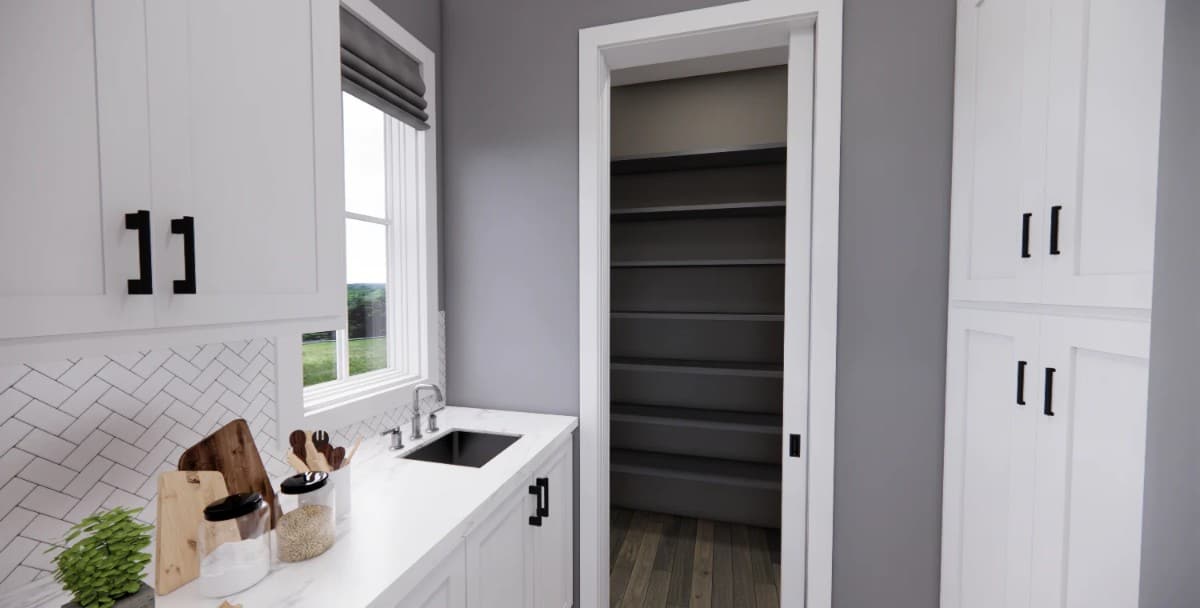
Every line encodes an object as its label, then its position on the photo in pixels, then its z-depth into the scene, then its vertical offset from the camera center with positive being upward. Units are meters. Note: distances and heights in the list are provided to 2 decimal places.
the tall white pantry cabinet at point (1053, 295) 0.77 -0.01
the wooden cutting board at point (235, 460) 0.86 -0.34
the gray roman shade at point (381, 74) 1.45 +0.73
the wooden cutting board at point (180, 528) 0.76 -0.41
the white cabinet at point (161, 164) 0.52 +0.17
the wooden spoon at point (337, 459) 1.02 -0.39
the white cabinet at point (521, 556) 1.06 -0.76
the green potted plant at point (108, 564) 0.61 -0.39
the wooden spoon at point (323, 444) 1.02 -0.36
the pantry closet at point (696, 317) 2.70 -0.18
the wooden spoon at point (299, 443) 1.02 -0.35
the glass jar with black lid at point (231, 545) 0.76 -0.44
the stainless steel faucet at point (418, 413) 1.61 -0.45
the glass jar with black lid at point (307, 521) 0.87 -0.46
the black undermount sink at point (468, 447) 1.72 -0.62
